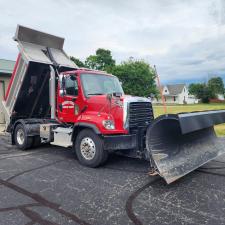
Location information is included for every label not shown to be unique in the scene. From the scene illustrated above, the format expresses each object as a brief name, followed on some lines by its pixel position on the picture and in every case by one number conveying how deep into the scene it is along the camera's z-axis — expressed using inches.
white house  3427.7
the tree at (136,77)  1761.8
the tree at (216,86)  2642.7
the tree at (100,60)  1996.8
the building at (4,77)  628.4
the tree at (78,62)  1696.9
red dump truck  207.8
